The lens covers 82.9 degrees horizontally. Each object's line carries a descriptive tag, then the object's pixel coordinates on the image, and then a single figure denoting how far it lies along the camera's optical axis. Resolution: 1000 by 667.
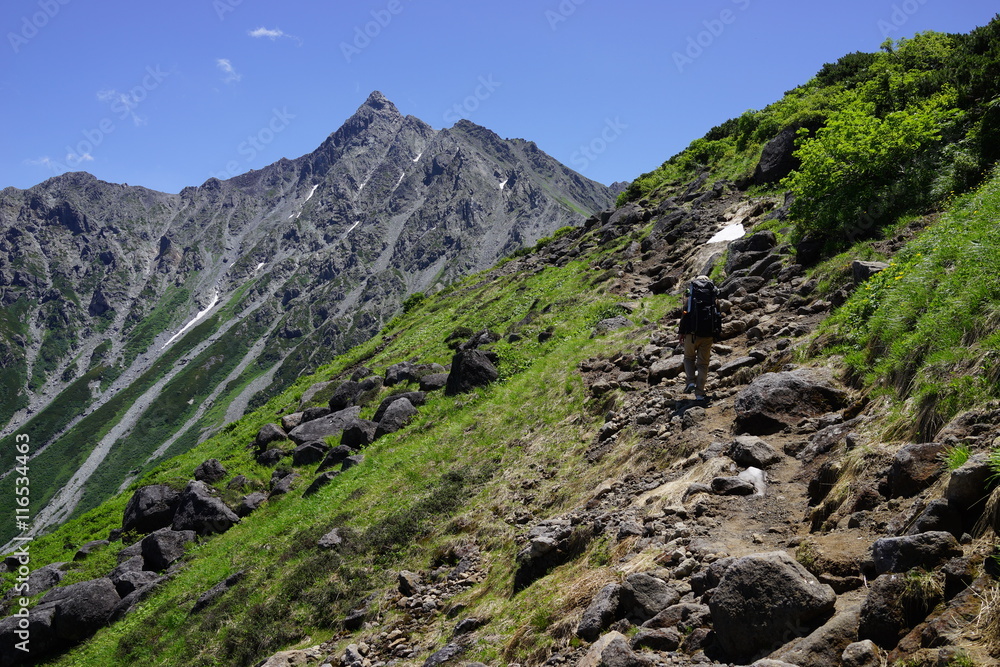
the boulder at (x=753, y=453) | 7.88
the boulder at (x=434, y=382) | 23.88
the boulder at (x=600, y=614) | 6.18
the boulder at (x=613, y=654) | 5.18
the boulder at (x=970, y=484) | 4.48
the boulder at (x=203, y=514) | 20.36
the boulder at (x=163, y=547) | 19.17
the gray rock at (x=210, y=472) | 24.67
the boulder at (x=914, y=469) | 5.41
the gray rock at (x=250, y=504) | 21.02
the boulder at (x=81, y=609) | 16.91
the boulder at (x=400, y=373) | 26.98
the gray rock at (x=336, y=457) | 20.89
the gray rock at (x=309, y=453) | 23.03
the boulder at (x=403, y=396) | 22.52
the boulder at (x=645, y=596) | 5.89
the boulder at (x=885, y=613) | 4.14
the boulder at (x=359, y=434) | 21.81
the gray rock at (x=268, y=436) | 26.83
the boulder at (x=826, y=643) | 4.31
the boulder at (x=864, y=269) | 10.74
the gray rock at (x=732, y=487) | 7.43
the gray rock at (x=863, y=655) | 4.03
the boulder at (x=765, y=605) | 4.76
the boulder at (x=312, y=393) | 33.75
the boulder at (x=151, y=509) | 22.86
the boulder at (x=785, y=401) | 8.70
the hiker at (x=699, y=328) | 10.96
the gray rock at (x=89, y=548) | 22.45
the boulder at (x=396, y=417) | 21.16
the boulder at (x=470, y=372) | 20.73
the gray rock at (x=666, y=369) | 12.95
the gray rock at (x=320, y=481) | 18.78
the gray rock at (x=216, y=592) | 13.85
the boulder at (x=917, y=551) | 4.32
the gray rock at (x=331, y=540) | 13.05
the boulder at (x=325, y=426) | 25.47
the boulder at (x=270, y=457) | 24.69
